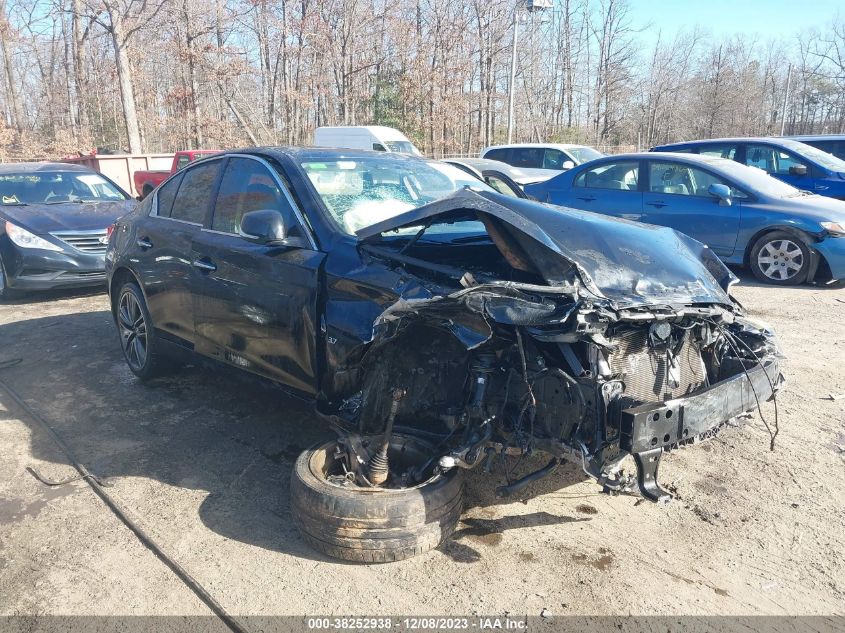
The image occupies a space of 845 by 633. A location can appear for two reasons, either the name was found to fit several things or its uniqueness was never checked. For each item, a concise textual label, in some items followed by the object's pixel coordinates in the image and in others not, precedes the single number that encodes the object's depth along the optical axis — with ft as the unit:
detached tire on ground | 9.47
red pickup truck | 51.03
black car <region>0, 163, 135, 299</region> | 26.53
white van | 62.03
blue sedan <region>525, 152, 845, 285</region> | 27.66
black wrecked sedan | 9.13
